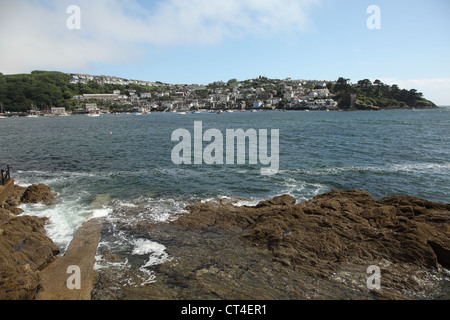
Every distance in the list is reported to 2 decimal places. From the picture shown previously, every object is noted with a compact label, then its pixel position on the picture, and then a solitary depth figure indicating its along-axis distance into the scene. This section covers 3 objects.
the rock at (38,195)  14.07
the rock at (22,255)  6.25
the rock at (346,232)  7.77
